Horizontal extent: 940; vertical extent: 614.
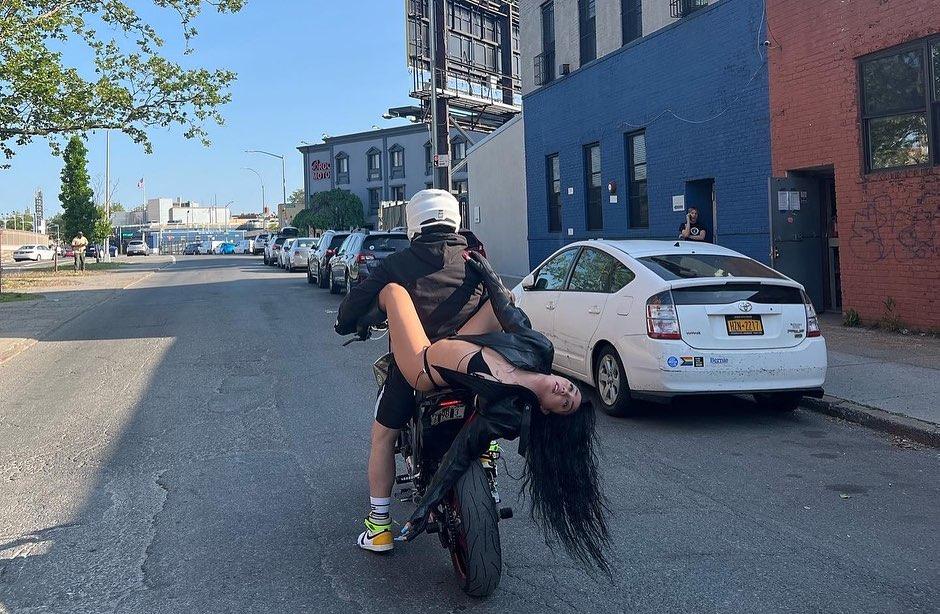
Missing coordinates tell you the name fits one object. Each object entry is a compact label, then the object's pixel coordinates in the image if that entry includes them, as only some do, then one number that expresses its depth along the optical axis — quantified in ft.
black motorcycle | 12.66
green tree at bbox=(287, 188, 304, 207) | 471.46
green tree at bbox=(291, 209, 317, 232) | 219.00
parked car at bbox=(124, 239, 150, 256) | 267.18
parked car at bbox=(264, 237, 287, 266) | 144.83
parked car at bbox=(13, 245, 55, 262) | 229.86
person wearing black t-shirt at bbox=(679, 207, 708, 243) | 50.55
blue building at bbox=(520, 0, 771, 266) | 50.75
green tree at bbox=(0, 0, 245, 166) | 59.67
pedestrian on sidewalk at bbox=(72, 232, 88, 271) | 131.54
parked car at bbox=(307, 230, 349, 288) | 84.03
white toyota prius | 24.20
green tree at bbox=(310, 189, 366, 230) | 216.54
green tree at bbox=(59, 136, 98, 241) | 137.59
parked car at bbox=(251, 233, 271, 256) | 217.56
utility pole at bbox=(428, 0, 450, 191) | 82.89
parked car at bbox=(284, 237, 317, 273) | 119.24
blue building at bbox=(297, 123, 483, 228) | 229.04
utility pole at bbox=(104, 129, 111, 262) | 200.42
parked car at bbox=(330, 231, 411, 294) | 64.64
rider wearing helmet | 14.42
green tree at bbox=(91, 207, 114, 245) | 141.08
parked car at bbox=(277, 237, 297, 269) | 125.46
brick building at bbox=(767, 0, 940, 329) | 38.63
